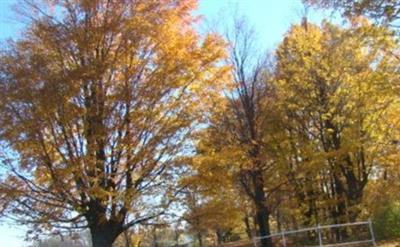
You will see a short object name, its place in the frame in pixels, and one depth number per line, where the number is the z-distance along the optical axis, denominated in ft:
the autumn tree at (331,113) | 87.10
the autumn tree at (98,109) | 51.16
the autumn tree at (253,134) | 75.60
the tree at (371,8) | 39.14
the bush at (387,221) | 77.82
